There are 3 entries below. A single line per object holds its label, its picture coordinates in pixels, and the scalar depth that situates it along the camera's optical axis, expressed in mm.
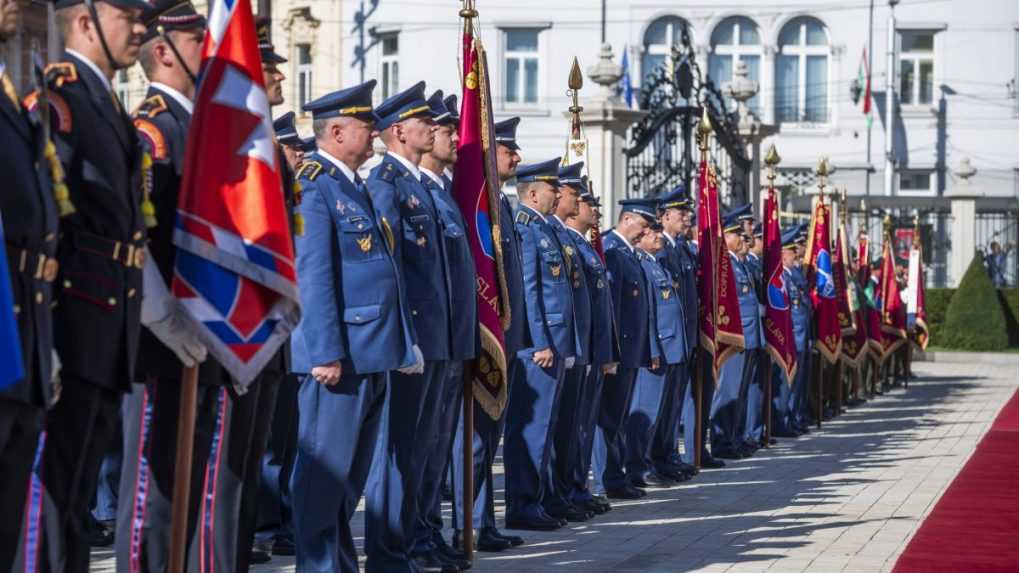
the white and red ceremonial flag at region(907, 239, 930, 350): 26719
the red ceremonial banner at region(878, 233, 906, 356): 23469
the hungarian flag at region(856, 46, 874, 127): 40625
